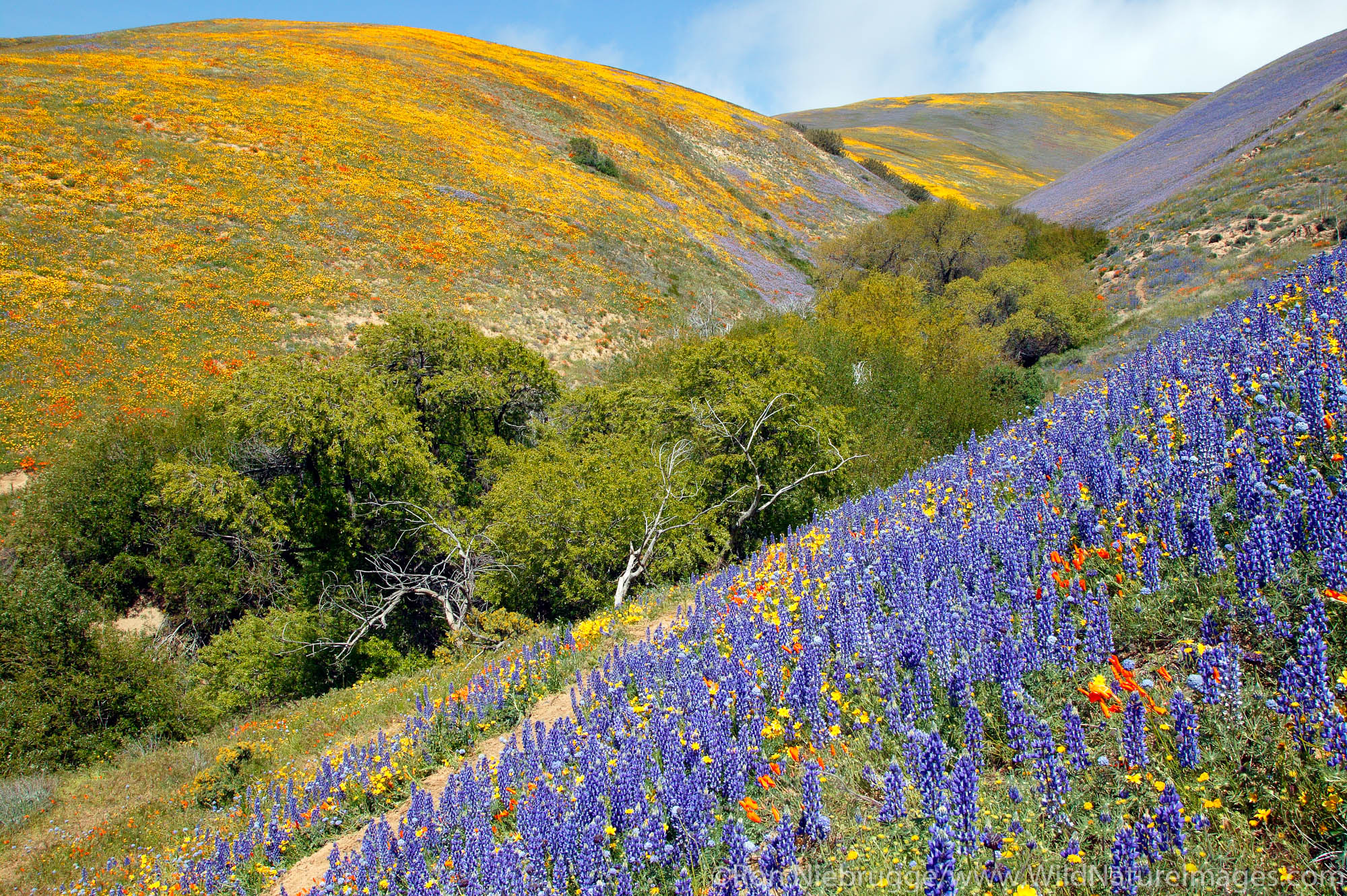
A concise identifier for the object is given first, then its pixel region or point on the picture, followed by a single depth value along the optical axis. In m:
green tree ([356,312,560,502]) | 20.80
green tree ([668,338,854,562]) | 17.45
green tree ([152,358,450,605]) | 17.45
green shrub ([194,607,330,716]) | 16.31
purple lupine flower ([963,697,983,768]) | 3.41
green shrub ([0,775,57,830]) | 11.16
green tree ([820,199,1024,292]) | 38.91
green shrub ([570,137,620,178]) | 49.84
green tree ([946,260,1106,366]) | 28.62
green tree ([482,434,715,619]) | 15.18
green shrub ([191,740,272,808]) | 10.41
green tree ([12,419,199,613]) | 17.78
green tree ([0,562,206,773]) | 13.90
